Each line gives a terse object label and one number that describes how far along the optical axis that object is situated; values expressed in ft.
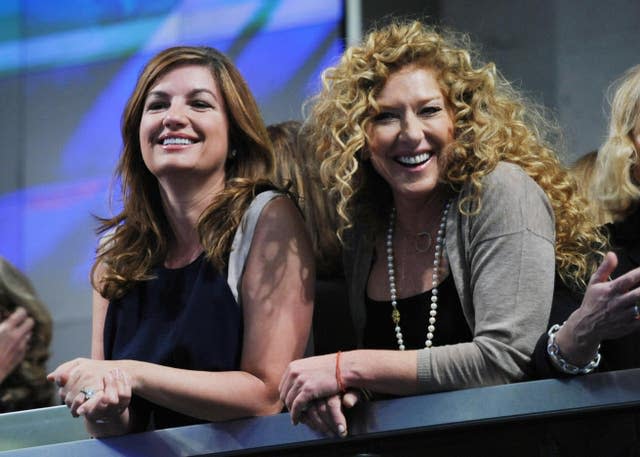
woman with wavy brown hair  15.85
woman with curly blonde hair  14.82
